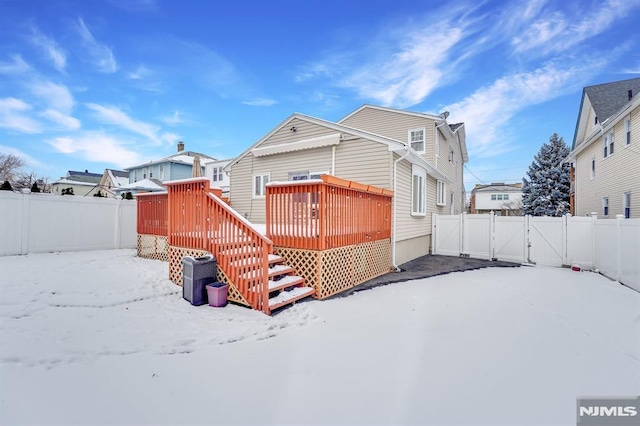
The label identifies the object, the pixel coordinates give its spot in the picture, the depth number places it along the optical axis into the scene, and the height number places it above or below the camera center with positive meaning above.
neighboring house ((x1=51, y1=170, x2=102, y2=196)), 32.53 +3.45
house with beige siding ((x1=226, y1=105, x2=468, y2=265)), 8.59 +1.78
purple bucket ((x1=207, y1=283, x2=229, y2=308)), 4.75 -1.40
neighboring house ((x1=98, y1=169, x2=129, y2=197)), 30.61 +3.99
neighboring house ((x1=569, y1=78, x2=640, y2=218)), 10.79 +2.96
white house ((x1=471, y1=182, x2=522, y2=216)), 35.72 +2.24
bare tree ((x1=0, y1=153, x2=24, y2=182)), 27.88 +4.79
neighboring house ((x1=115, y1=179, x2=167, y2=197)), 13.37 +1.25
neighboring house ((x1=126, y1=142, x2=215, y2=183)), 25.30 +4.24
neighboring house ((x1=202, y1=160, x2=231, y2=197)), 24.45 +3.62
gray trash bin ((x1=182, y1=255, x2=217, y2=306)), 4.80 -1.13
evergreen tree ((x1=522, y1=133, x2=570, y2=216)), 22.77 +2.71
